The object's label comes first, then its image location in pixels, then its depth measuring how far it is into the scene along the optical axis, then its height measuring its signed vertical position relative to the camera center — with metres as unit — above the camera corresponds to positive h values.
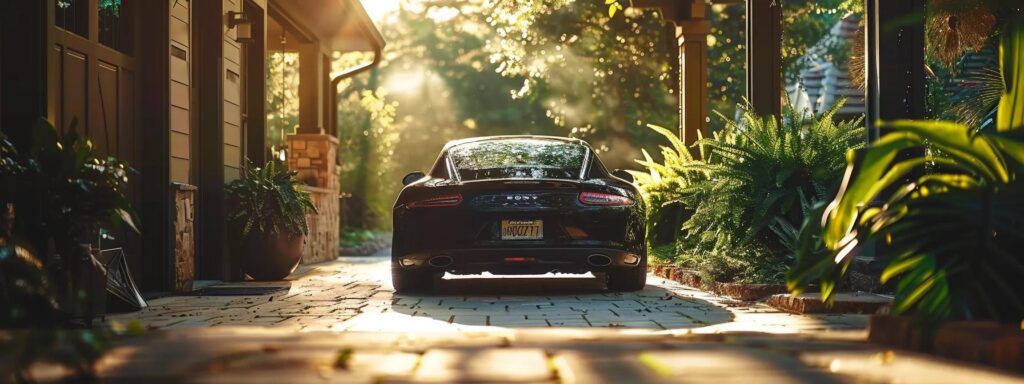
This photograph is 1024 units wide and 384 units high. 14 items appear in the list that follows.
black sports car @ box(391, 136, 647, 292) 8.90 -0.18
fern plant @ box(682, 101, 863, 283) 9.08 +0.12
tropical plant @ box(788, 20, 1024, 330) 4.49 -0.08
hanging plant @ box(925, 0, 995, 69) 13.65 +1.94
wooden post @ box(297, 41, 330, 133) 17.14 +1.57
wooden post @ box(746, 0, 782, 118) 11.62 +1.38
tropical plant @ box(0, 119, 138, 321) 5.84 +0.02
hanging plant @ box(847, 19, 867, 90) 16.37 +1.95
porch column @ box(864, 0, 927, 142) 7.63 +0.85
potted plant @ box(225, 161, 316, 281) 11.19 -0.18
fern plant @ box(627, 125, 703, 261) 12.90 +0.06
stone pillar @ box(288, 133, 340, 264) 16.91 +0.49
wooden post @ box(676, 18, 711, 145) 14.80 +1.52
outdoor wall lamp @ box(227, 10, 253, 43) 11.76 +1.70
